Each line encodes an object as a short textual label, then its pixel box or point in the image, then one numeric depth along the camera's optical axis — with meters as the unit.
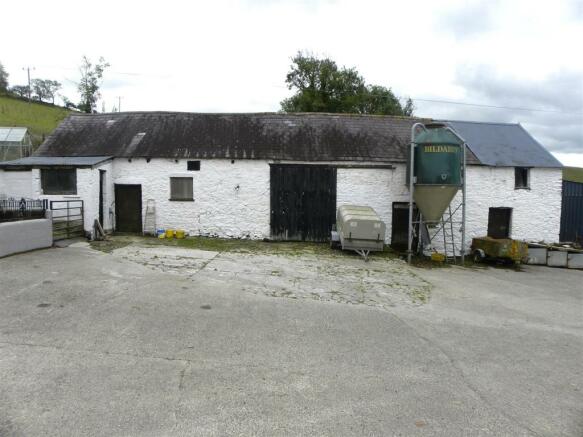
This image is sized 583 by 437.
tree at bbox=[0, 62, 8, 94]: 56.98
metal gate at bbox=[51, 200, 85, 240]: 12.62
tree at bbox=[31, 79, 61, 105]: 64.31
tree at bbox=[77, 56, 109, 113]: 28.78
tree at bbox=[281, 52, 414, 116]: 35.44
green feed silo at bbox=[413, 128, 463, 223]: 13.30
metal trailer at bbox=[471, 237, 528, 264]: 13.43
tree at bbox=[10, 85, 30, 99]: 60.06
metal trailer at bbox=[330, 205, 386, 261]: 12.66
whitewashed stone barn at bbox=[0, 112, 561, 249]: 15.64
